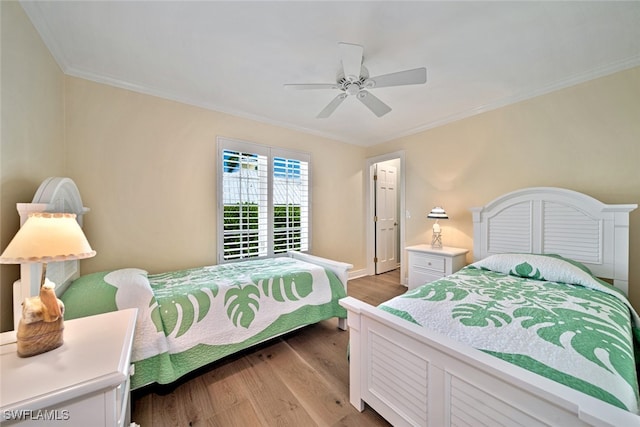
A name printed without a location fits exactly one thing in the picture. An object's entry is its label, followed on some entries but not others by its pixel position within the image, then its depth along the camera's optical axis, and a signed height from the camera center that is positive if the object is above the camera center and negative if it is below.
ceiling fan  1.59 +1.02
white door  4.47 -0.10
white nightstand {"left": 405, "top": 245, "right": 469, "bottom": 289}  2.81 -0.63
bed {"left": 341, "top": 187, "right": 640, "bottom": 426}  0.83 -0.60
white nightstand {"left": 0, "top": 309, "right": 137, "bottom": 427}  0.70 -0.56
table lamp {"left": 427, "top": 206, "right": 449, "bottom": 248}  3.04 -0.22
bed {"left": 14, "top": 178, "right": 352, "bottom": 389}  1.47 -0.70
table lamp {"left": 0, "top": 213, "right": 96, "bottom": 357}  0.88 -0.18
